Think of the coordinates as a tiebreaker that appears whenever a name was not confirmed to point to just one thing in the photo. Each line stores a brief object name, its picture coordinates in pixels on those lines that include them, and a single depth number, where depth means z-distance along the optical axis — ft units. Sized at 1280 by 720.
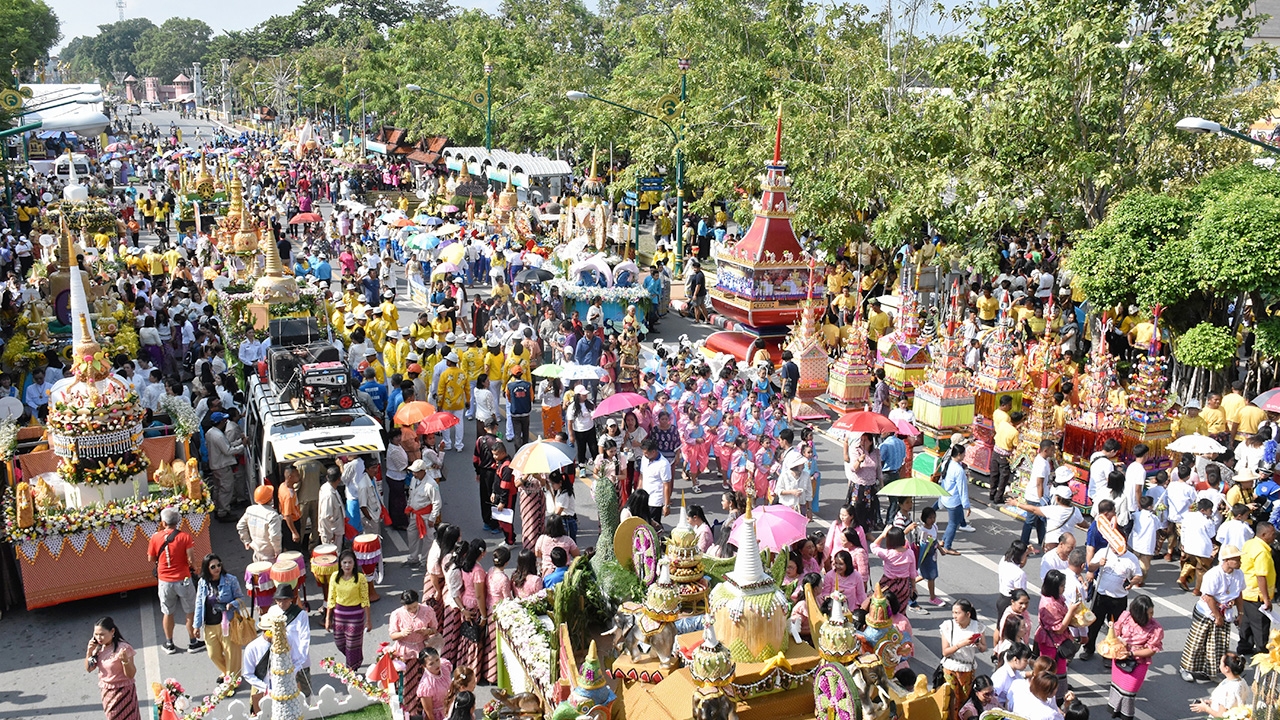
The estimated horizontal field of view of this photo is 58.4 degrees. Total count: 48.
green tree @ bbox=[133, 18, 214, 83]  538.88
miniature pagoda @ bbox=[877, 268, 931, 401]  54.85
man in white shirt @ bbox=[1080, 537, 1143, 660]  32.32
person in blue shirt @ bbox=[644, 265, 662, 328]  75.87
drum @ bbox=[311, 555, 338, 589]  33.63
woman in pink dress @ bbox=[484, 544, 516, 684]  30.32
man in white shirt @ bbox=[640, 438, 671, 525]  41.88
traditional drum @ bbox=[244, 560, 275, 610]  32.55
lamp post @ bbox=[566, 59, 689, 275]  92.30
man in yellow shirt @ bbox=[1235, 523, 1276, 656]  32.63
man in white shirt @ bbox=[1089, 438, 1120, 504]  40.57
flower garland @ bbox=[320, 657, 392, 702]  25.84
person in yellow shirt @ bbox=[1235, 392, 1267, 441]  45.96
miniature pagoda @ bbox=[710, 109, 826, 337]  64.80
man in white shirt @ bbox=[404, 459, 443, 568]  39.32
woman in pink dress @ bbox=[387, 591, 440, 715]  27.71
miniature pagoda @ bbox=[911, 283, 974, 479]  49.32
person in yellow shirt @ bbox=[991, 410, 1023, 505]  44.96
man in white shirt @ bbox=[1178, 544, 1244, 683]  31.76
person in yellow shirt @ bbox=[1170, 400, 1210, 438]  44.96
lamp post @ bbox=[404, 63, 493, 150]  124.98
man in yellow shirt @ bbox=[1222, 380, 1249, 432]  46.78
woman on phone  27.43
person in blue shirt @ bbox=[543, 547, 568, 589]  30.04
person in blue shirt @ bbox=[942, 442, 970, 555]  39.81
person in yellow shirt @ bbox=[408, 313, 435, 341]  60.03
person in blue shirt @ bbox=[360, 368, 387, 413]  50.85
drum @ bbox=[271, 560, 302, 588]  32.07
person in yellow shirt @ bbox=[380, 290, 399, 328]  63.16
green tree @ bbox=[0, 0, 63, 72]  139.64
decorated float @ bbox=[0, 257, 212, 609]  35.24
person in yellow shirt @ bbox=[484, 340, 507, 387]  55.83
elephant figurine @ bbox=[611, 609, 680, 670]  25.03
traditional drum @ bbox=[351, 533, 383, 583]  34.45
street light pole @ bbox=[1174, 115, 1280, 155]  42.09
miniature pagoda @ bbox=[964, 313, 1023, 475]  49.85
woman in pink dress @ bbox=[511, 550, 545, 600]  30.01
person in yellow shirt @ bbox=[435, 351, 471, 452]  53.83
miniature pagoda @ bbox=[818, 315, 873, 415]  56.13
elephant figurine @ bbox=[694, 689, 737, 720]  21.34
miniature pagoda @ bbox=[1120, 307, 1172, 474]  44.88
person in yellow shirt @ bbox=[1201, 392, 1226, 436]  45.65
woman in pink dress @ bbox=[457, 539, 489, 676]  30.99
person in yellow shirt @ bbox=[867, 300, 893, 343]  65.87
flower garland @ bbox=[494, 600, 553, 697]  25.91
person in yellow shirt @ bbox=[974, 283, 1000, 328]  69.21
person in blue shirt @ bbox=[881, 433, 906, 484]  42.70
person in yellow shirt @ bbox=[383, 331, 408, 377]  56.75
